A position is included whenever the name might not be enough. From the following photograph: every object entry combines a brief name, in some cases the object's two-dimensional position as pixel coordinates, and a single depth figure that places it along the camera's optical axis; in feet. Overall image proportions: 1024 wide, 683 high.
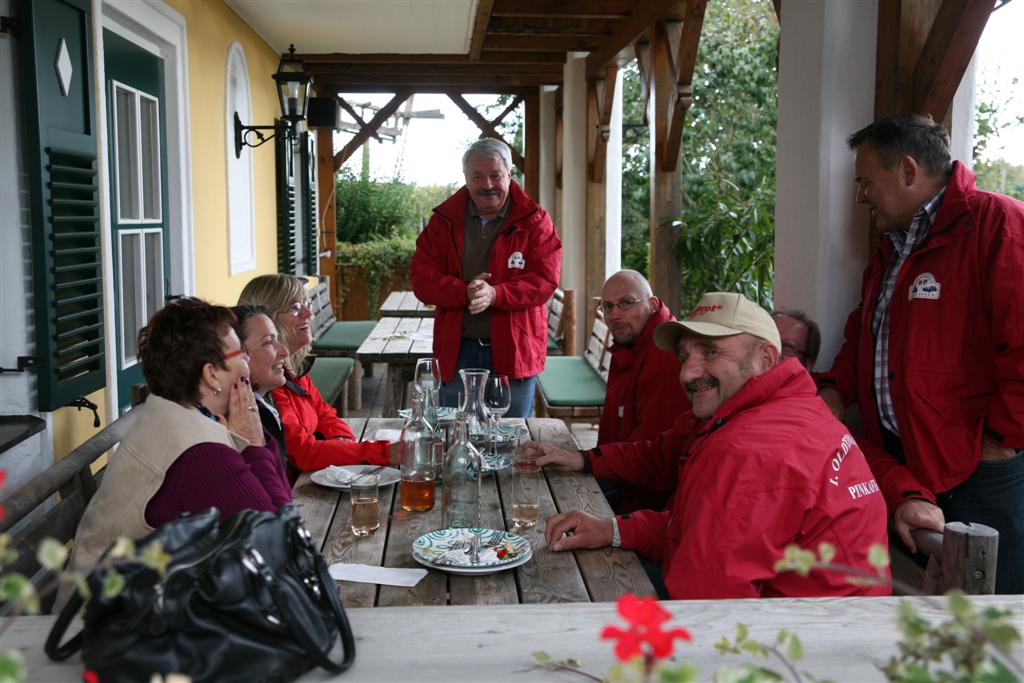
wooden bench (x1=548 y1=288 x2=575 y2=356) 24.54
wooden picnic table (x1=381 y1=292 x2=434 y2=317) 24.62
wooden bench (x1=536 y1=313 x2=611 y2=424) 17.56
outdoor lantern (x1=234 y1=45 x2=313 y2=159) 21.34
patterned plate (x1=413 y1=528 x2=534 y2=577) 6.29
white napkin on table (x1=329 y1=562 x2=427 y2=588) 6.20
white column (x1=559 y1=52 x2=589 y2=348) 28.63
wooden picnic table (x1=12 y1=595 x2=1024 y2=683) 4.17
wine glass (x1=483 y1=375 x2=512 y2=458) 9.65
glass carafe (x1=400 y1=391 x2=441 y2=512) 7.80
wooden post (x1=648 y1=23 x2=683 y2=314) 19.29
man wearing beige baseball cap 6.12
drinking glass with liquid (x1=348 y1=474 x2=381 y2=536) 7.09
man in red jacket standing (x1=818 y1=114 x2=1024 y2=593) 8.04
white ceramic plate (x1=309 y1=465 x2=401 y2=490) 8.47
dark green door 14.10
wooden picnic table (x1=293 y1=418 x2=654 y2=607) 6.03
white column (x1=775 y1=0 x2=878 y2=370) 10.32
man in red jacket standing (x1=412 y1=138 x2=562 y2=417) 13.25
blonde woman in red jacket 10.03
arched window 21.38
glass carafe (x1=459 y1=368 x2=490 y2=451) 8.82
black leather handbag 3.67
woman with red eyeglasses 5.73
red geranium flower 2.48
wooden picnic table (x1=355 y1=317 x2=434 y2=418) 18.24
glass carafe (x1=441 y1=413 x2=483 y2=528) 7.19
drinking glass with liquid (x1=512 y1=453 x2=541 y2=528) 7.51
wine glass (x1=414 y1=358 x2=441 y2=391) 8.89
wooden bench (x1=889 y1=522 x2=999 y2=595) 6.14
